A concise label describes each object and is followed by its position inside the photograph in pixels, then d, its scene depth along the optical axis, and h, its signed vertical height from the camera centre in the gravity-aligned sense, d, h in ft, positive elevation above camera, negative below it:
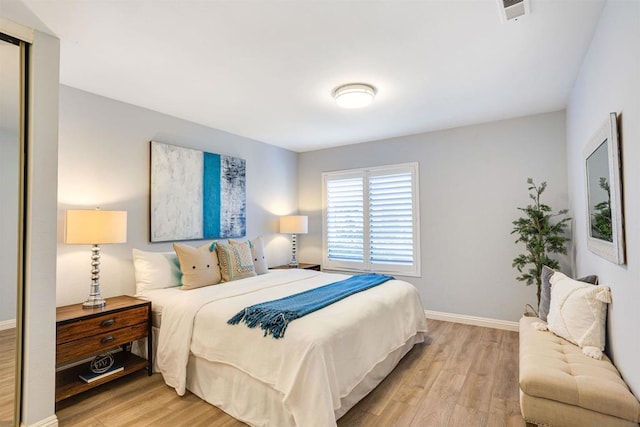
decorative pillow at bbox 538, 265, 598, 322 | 8.94 -2.07
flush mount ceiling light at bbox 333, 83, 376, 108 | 9.57 +3.73
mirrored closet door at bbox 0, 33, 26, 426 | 6.37 +0.11
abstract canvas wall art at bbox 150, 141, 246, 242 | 11.66 +1.07
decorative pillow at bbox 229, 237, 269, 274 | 13.01 -1.36
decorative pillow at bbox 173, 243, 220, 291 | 10.40 -1.46
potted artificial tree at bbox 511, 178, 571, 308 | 11.22 -0.61
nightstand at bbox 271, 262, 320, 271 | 15.85 -2.26
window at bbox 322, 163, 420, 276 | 15.17 +0.03
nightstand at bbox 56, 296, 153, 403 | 7.63 -2.80
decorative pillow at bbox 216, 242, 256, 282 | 11.50 -1.43
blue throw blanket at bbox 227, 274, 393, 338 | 7.02 -2.05
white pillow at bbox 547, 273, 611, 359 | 6.73 -2.07
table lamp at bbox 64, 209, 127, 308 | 8.29 -0.23
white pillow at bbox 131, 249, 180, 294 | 10.31 -1.56
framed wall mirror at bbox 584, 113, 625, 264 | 5.76 +0.51
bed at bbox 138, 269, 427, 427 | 6.28 -2.92
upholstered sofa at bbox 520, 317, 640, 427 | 5.15 -2.84
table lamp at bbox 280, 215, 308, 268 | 16.25 -0.19
